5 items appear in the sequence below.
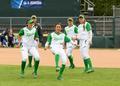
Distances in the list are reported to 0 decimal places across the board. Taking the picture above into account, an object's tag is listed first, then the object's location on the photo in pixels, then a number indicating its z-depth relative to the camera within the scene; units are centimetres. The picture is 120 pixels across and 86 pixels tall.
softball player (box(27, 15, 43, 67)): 2061
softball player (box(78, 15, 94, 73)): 1889
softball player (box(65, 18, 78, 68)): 2041
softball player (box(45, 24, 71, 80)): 1688
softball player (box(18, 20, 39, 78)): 1706
